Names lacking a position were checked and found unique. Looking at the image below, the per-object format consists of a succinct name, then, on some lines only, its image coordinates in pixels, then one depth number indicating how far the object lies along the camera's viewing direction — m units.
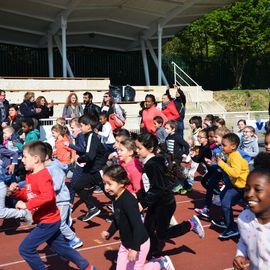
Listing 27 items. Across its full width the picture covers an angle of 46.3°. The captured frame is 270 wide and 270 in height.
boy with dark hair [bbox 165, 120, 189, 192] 6.49
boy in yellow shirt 4.29
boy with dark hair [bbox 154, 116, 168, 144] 7.08
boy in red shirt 3.29
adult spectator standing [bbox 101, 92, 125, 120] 8.14
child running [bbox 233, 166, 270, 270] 1.97
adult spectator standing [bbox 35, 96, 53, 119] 8.53
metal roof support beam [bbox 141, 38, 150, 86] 19.31
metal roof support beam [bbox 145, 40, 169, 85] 19.17
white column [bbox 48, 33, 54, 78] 16.51
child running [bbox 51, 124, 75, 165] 5.74
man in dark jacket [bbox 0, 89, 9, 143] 7.97
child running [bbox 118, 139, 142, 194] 4.04
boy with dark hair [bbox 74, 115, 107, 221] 4.98
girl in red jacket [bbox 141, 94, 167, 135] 7.63
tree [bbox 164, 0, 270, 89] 22.93
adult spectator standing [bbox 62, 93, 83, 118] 8.43
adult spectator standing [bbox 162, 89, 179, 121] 8.53
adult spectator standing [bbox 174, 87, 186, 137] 8.79
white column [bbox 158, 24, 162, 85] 17.26
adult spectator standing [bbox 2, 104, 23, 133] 7.82
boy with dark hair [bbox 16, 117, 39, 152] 6.52
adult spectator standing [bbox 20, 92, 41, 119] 8.13
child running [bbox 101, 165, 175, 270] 3.05
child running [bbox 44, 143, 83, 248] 3.97
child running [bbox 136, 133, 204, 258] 3.69
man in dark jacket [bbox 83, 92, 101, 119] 7.84
